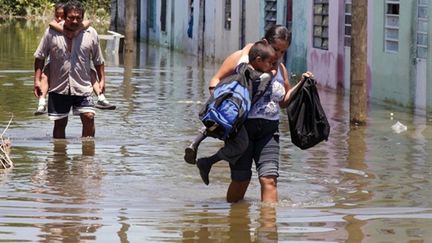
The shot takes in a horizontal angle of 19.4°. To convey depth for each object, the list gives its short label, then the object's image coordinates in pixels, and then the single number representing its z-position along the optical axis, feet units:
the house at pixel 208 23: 92.51
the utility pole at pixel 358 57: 52.18
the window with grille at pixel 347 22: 72.56
